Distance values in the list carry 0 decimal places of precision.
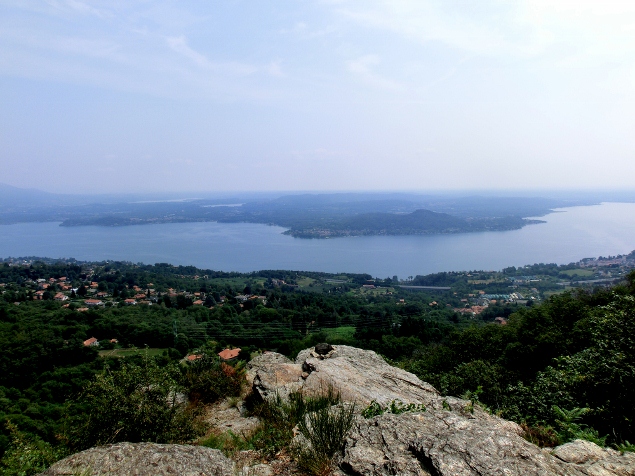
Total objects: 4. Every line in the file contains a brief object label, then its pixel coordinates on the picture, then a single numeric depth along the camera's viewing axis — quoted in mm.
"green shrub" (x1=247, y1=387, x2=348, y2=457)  3611
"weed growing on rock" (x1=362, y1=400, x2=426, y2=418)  3771
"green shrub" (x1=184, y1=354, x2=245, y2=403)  6559
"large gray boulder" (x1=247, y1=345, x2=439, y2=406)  5824
